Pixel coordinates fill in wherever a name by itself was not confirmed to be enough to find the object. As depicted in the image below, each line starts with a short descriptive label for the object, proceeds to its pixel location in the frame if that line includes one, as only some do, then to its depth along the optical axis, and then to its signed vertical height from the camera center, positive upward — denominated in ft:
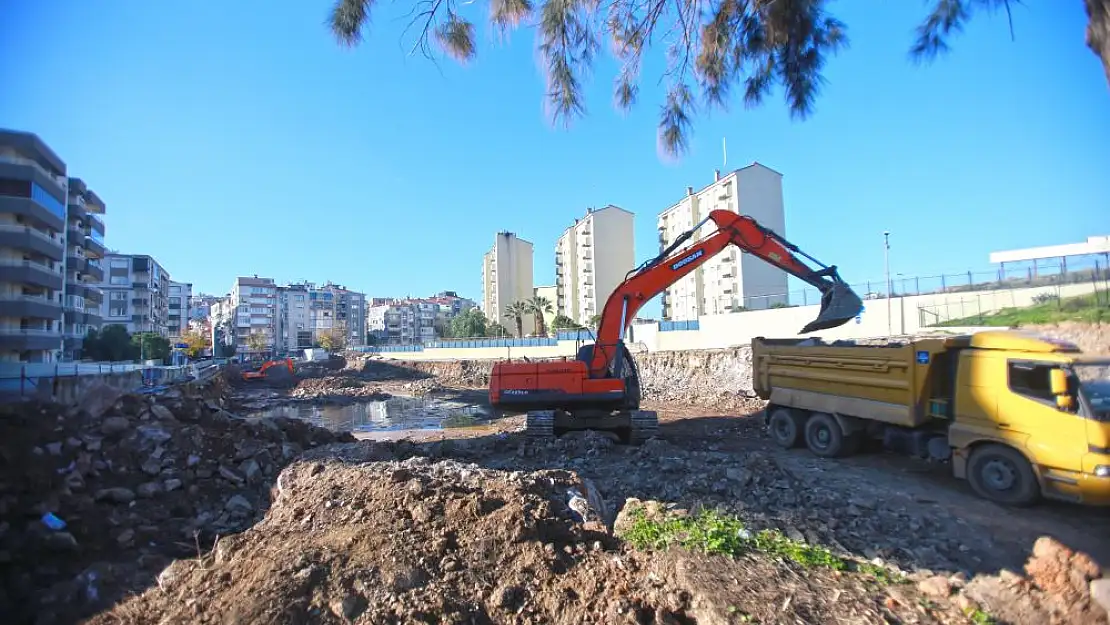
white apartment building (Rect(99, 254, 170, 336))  199.62 +24.83
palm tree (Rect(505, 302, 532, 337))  234.58 +15.15
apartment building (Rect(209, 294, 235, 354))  292.81 +20.64
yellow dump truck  19.10 -3.65
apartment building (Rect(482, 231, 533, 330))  285.43 +40.33
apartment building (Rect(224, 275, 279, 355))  352.49 +27.01
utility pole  72.90 +1.68
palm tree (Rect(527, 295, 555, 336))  232.32 +14.23
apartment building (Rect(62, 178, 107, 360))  115.89 +23.55
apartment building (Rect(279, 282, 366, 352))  377.30 +26.37
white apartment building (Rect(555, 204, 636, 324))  236.22 +41.12
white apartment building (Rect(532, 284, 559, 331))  269.50 +27.43
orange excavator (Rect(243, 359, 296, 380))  142.20 -6.90
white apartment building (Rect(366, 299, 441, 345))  419.13 +20.11
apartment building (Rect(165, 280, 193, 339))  289.82 +24.85
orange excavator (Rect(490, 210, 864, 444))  35.60 -2.23
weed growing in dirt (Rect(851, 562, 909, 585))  13.07 -6.49
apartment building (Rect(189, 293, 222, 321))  484.42 +44.12
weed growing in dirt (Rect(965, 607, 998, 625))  11.57 -6.79
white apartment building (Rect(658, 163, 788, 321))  177.78 +41.28
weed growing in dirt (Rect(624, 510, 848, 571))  12.72 -5.37
